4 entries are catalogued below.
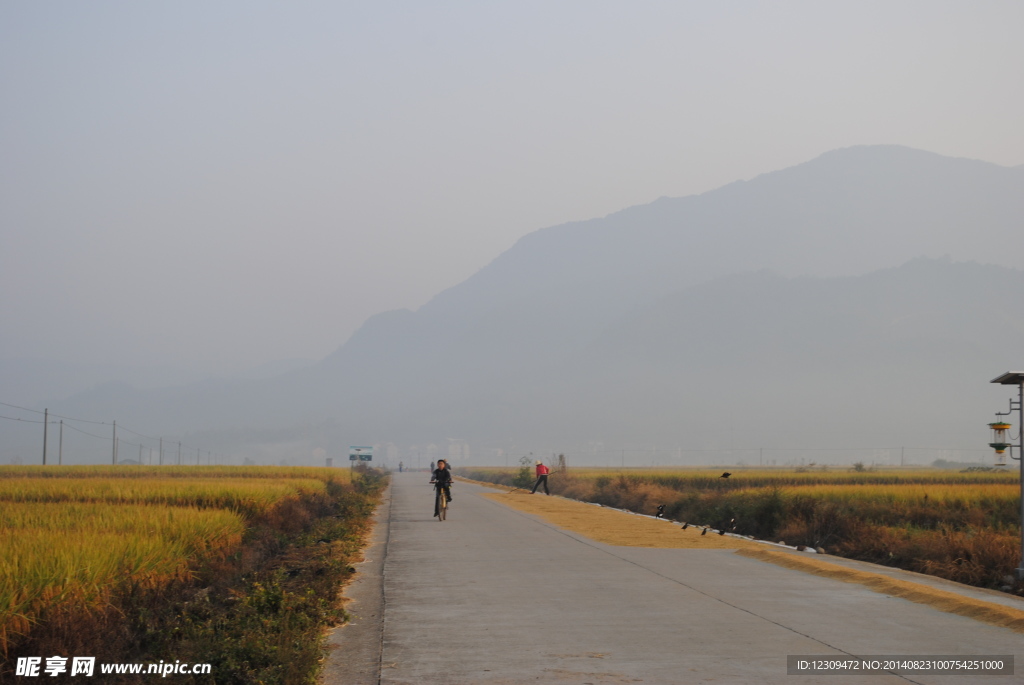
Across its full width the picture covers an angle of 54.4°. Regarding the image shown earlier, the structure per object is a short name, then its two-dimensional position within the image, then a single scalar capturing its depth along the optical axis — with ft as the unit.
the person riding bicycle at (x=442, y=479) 91.35
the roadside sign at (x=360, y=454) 418.90
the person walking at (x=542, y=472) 155.42
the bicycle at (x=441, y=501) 91.14
